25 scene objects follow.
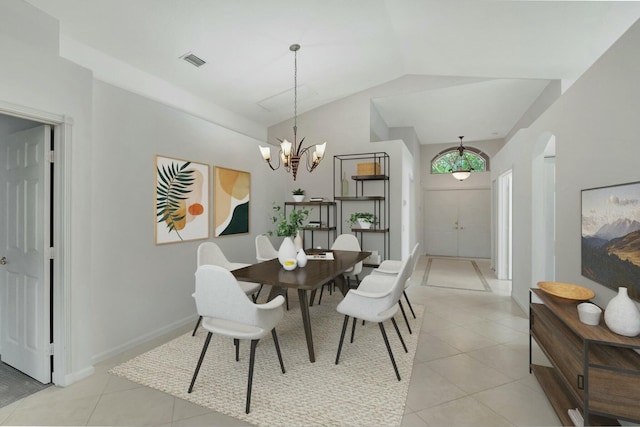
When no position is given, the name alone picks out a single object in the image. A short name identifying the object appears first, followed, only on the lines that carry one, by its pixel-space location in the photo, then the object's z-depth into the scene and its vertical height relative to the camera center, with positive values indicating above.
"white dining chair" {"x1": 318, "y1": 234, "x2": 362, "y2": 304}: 4.37 -0.44
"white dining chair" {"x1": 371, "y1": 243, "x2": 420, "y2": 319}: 3.47 -0.66
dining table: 2.46 -0.55
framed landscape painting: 1.71 -0.14
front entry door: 8.33 -0.27
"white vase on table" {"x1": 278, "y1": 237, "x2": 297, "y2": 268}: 2.96 -0.38
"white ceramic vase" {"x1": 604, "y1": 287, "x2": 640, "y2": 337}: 1.54 -0.53
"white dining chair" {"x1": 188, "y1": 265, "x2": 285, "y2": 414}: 1.97 -0.64
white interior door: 2.33 -0.32
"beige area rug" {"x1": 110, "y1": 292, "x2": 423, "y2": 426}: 1.96 -1.28
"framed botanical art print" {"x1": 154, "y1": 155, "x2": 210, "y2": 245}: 3.25 +0.15
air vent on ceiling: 3.30 +1.72
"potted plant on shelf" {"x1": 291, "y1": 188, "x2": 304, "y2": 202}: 5.23 +0.31
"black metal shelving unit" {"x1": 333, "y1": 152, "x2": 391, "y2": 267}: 5.03 +0.32
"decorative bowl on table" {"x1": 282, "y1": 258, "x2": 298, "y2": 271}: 2.92 -0.49
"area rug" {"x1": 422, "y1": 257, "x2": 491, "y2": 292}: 5.33 -1.25
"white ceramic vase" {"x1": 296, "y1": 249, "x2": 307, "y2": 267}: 3.08 -0.47
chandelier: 3.28 +0.67
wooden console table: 1.45 -0.82
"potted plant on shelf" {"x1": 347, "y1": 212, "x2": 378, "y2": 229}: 4.88 -0.09
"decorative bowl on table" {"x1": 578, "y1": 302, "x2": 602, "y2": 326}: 1.70 -0.57
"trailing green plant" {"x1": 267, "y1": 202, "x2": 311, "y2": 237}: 3.14 -0.15
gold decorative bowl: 2.04 -0.55
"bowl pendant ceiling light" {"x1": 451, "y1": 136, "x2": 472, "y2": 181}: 8.16 +1.41
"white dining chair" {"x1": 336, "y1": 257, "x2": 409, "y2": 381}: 2.36 -0.74
